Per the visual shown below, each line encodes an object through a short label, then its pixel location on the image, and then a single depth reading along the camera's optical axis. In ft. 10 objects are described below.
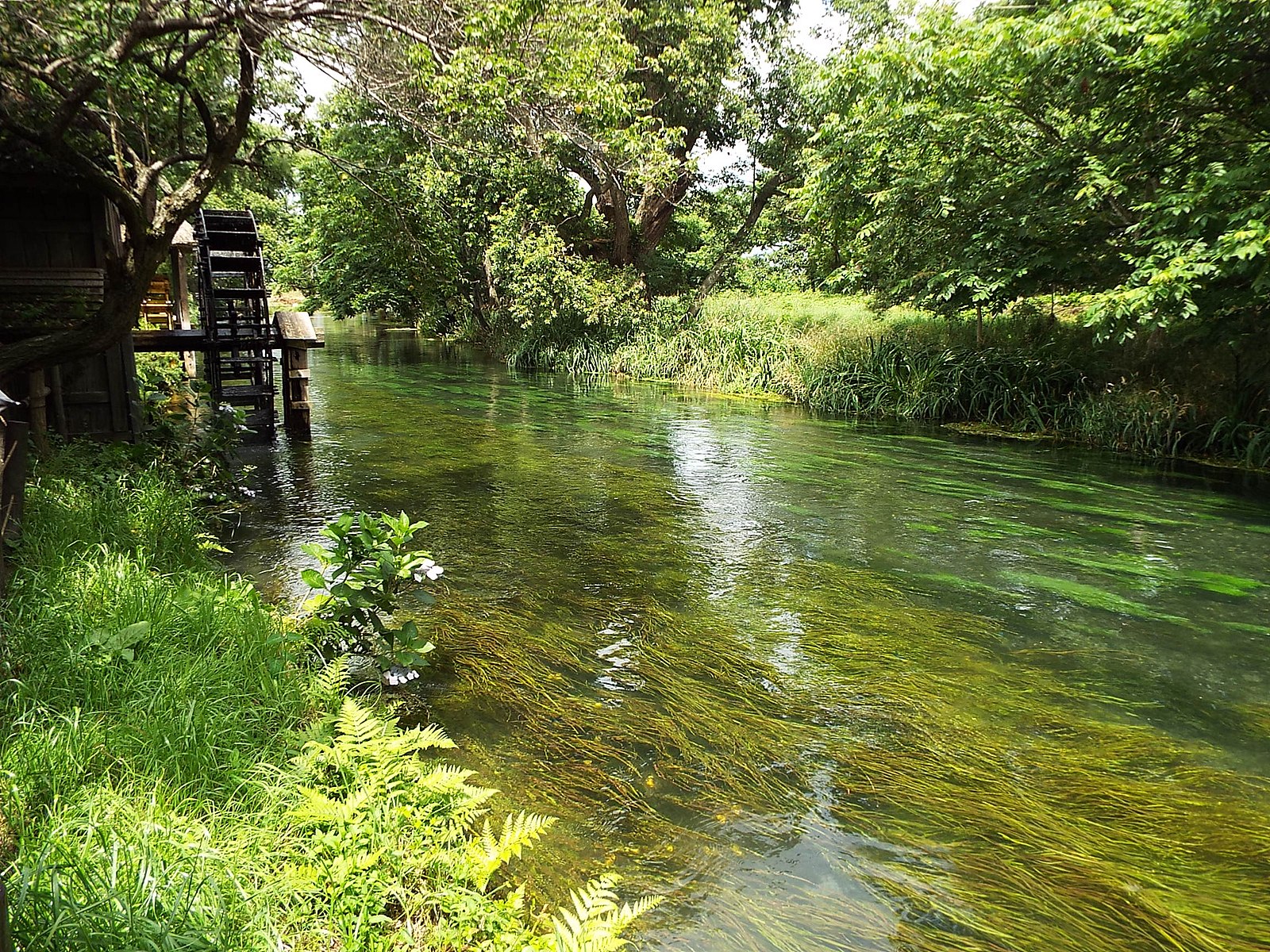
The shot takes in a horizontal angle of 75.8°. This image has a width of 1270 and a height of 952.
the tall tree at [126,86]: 19.30
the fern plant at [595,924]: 7.44
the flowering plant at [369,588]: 13.37
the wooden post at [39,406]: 20.42
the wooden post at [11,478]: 11.28
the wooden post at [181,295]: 52.54
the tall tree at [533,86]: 21.16
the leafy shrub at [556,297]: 72.02
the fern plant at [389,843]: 7.84
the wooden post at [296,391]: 37.99
